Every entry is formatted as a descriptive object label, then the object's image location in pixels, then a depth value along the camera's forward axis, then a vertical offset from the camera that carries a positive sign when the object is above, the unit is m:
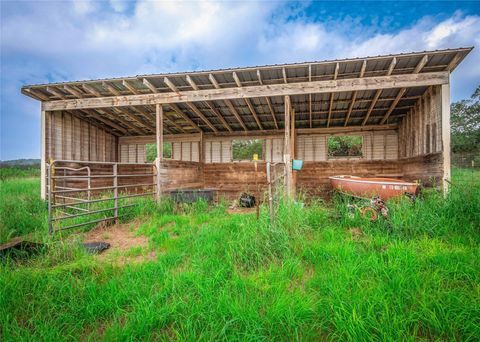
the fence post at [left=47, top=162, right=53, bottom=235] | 4.23 -0.79
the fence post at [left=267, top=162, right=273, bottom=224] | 3.55 -0.42
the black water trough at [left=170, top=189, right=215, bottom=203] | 7.52 -0.91
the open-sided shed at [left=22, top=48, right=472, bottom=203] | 6.50 +2.39
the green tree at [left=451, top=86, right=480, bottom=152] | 21.41 +4.97
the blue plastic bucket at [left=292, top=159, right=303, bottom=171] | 7.84 +0.19
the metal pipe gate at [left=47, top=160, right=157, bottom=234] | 4.43 -0.89
